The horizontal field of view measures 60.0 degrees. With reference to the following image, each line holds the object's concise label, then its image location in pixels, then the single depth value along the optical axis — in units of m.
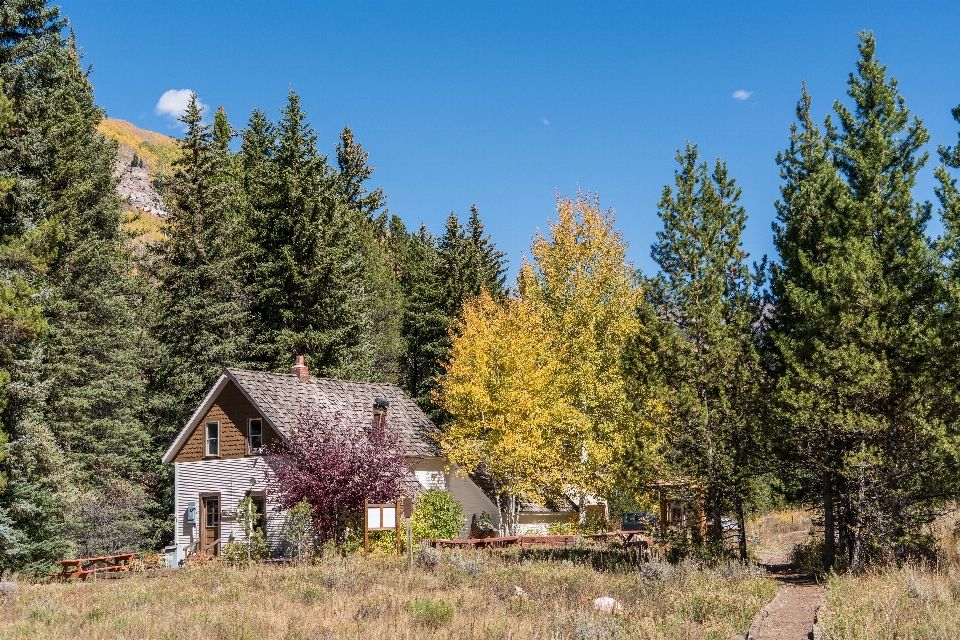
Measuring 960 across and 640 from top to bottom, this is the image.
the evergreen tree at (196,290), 38.34
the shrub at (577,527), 33.92
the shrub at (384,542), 26.88
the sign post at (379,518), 23.02
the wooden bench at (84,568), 24.50
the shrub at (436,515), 30.98
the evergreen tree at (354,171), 64.25
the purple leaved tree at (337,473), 26.20
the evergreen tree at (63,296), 24.38
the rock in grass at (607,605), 13.66
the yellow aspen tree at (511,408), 30.80
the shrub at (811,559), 19.64
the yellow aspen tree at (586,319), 30.06
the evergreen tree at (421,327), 49.03
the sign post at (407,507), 28.14
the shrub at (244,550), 25.62
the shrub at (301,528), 24.34
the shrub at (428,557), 21.18
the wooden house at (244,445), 30.78
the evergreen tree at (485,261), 50.66
